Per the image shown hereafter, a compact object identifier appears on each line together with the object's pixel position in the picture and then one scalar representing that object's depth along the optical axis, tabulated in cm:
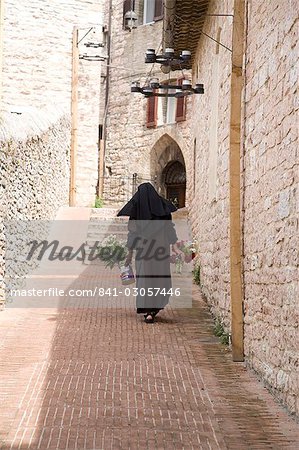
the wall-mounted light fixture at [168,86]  1100
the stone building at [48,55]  2147
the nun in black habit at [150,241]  881
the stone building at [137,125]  2444
